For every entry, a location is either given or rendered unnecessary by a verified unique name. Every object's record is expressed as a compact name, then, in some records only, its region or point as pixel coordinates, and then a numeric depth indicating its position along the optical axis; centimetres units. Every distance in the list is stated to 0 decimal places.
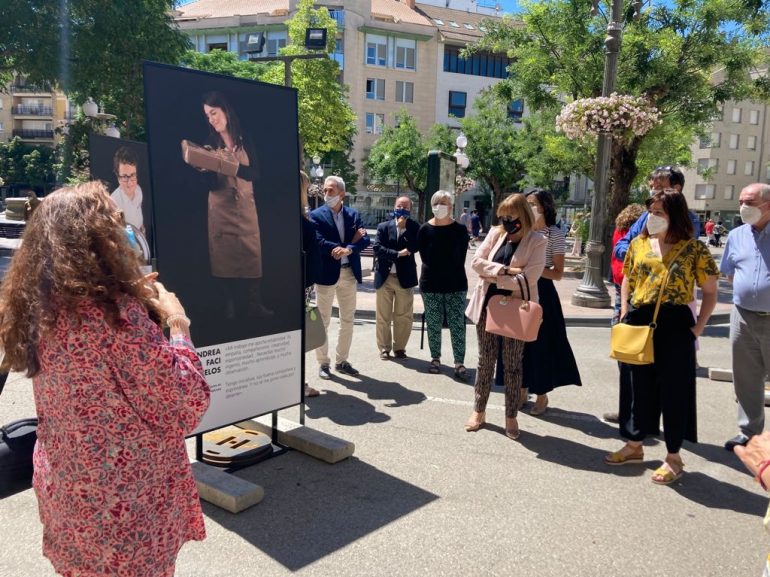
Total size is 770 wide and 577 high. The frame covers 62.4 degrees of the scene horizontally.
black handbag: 214
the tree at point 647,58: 1439
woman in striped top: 539
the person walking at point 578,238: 2213
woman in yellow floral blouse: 409
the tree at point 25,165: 6297
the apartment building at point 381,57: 5100
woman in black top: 679
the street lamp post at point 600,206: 1106
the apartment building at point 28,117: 7331
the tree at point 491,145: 4162
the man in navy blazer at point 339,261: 659
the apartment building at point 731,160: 6525
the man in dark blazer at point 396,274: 734
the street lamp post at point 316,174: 2830
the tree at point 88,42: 1482
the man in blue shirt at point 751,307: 457
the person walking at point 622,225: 570
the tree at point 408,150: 4388
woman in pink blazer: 488
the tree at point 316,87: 2250
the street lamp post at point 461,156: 1962
